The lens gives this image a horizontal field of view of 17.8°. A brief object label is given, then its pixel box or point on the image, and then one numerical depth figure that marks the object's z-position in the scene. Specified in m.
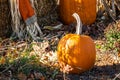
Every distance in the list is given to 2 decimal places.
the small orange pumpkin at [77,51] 3.75
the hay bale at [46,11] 5.43
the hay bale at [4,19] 5.01
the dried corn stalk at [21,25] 5.03
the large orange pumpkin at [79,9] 5.48
